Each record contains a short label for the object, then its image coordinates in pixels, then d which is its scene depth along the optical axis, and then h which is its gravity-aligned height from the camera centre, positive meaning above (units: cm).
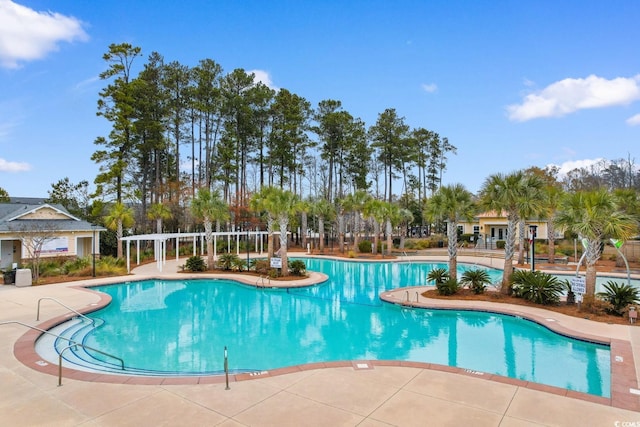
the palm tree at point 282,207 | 1852 +96
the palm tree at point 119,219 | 2475 +64
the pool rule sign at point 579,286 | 1123 -193
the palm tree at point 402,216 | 3162 +76
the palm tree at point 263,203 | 1956 +129
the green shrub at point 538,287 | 1242 -217
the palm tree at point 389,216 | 3000 +73
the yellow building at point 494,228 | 3790 -45
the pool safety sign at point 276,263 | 1842 -180
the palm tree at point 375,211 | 2966 +114
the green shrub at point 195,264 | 2100 -208
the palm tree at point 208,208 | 2089 +108
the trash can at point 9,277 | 1675 -212
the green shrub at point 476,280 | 1423 -217
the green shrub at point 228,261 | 2133 -195
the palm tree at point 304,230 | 3428 -36
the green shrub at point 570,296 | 1225 -242
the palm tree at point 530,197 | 1254 +89
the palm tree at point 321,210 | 3225 +135
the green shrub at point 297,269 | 1923 -221
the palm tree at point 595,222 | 1067 +1
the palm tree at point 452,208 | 1459 +64
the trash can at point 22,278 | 1619 -210
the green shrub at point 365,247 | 3312 -194
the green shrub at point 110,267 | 1978 -214
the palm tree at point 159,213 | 2880 +116
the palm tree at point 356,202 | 3128 +195
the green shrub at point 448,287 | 1416 -240
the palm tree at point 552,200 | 2037 +128
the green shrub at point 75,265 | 1962 -195
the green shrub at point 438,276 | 1475 -205
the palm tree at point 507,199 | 1272 +86
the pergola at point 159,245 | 2159 -110
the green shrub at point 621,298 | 1085 -224
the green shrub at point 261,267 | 1989 -217
